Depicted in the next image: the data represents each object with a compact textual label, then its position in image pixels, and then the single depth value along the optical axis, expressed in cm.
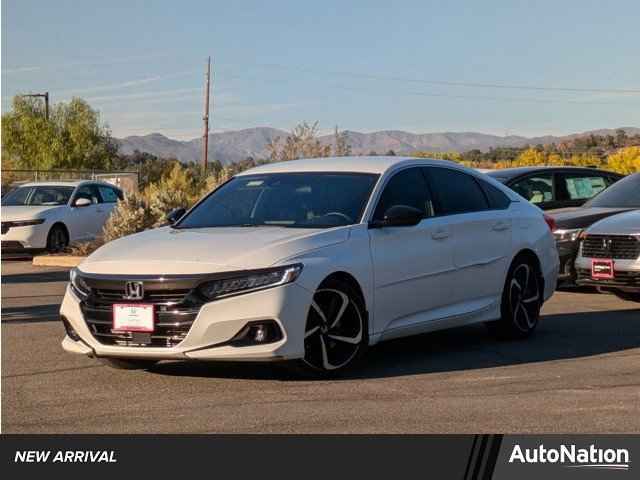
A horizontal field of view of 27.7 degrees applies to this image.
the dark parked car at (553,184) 1695
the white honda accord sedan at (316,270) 840
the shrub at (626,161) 4547
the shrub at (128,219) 2150
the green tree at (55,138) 7406
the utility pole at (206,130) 5995
